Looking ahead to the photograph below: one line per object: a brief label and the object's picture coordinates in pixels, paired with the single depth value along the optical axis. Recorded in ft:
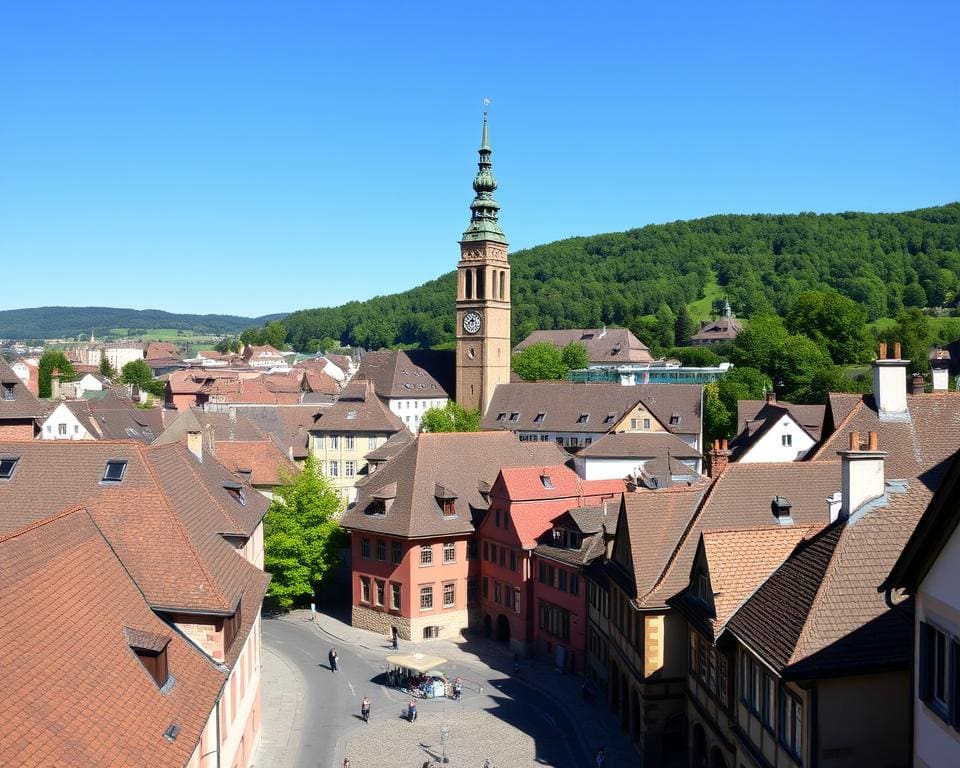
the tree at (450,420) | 310.65
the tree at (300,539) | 179.11
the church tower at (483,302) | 352.28
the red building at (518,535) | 160.86
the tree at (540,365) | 407.23
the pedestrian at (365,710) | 128.37
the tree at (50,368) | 486.79
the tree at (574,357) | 455.22
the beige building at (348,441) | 271.49
